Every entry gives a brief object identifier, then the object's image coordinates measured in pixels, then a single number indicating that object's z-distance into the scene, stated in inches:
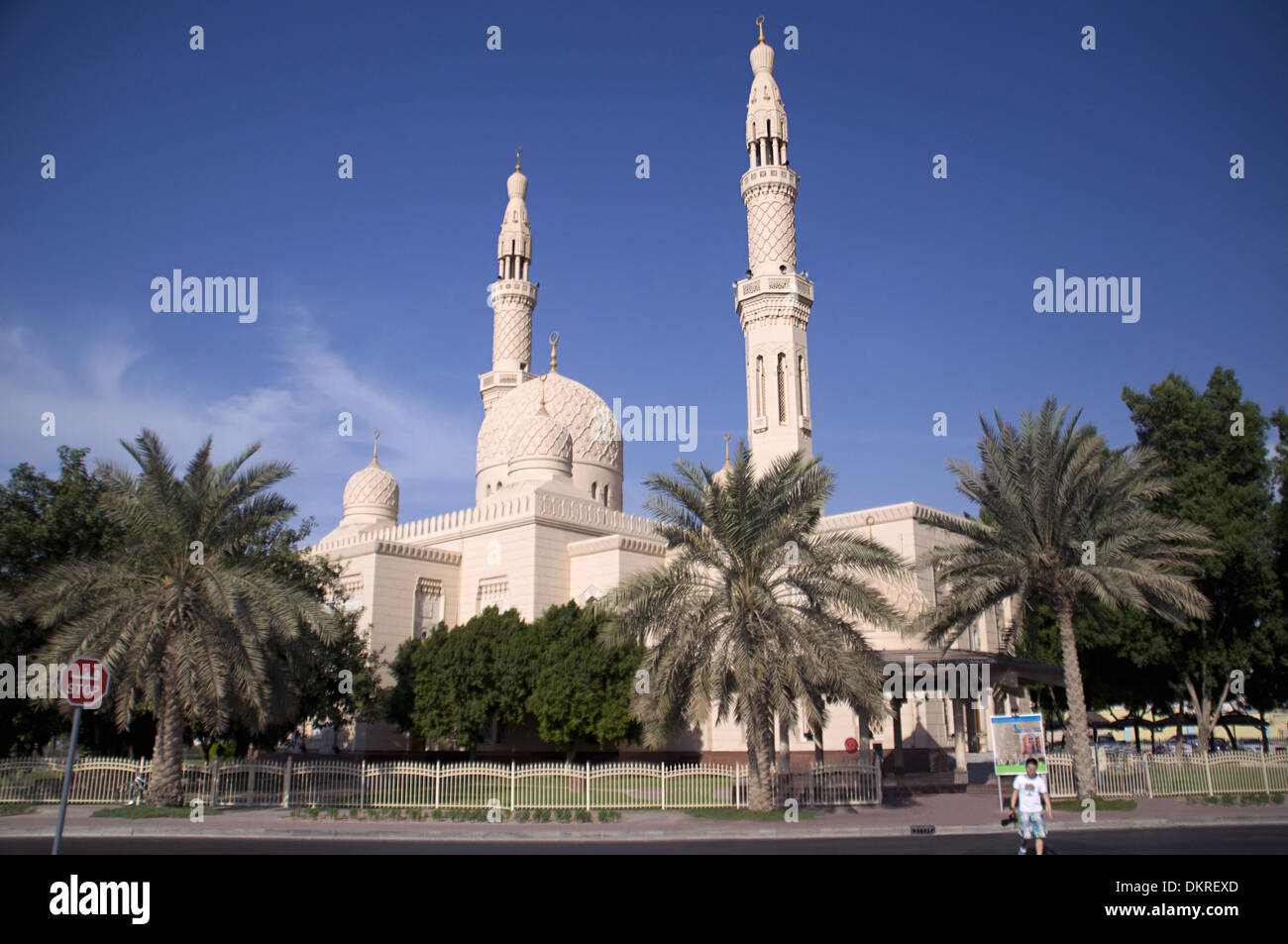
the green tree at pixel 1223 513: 991.0
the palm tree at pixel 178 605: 631.8
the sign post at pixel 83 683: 376.5
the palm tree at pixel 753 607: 618.5
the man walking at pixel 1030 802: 383.6
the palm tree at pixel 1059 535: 674.8
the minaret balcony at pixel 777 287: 1222.3
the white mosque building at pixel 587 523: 1063.0
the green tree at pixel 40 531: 746.2
